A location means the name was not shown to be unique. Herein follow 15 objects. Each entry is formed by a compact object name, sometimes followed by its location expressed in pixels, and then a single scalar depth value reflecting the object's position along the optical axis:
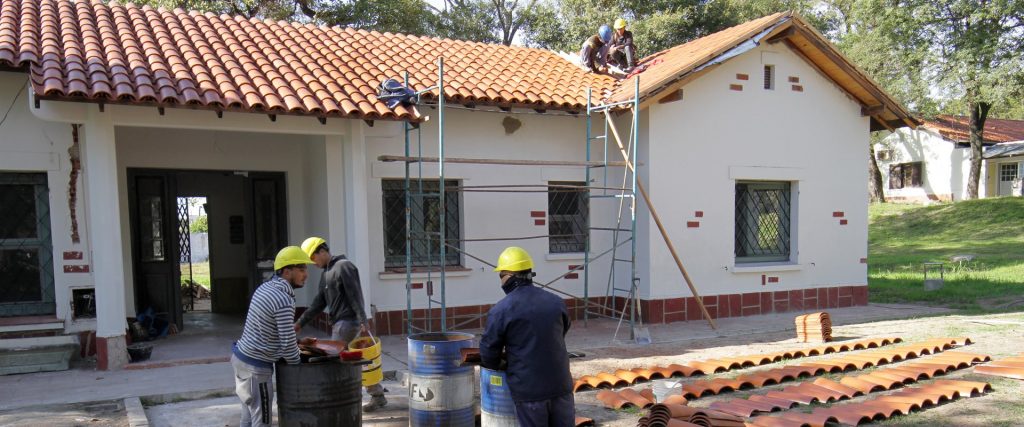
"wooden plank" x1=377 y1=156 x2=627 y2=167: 7.91
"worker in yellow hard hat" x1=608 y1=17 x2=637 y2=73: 11.14
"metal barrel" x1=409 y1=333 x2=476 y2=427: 5.11
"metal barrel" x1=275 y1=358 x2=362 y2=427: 4.68
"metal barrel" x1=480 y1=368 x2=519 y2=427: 4.74
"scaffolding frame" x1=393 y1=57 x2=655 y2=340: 8.18
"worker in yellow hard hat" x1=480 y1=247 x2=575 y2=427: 3.99
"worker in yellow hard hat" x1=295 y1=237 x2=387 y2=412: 5.95
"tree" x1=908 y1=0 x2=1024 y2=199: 22.08
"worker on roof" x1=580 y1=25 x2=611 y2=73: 11.36
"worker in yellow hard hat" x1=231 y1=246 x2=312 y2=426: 4.57
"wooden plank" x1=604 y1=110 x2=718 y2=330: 9.32
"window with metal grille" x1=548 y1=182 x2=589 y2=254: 10.49
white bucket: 5.90
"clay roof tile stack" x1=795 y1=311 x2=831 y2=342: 8.80
